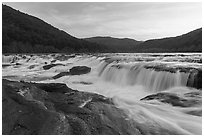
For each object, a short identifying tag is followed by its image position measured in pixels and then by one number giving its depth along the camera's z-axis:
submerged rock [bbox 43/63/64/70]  16.99
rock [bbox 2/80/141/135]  3.02
